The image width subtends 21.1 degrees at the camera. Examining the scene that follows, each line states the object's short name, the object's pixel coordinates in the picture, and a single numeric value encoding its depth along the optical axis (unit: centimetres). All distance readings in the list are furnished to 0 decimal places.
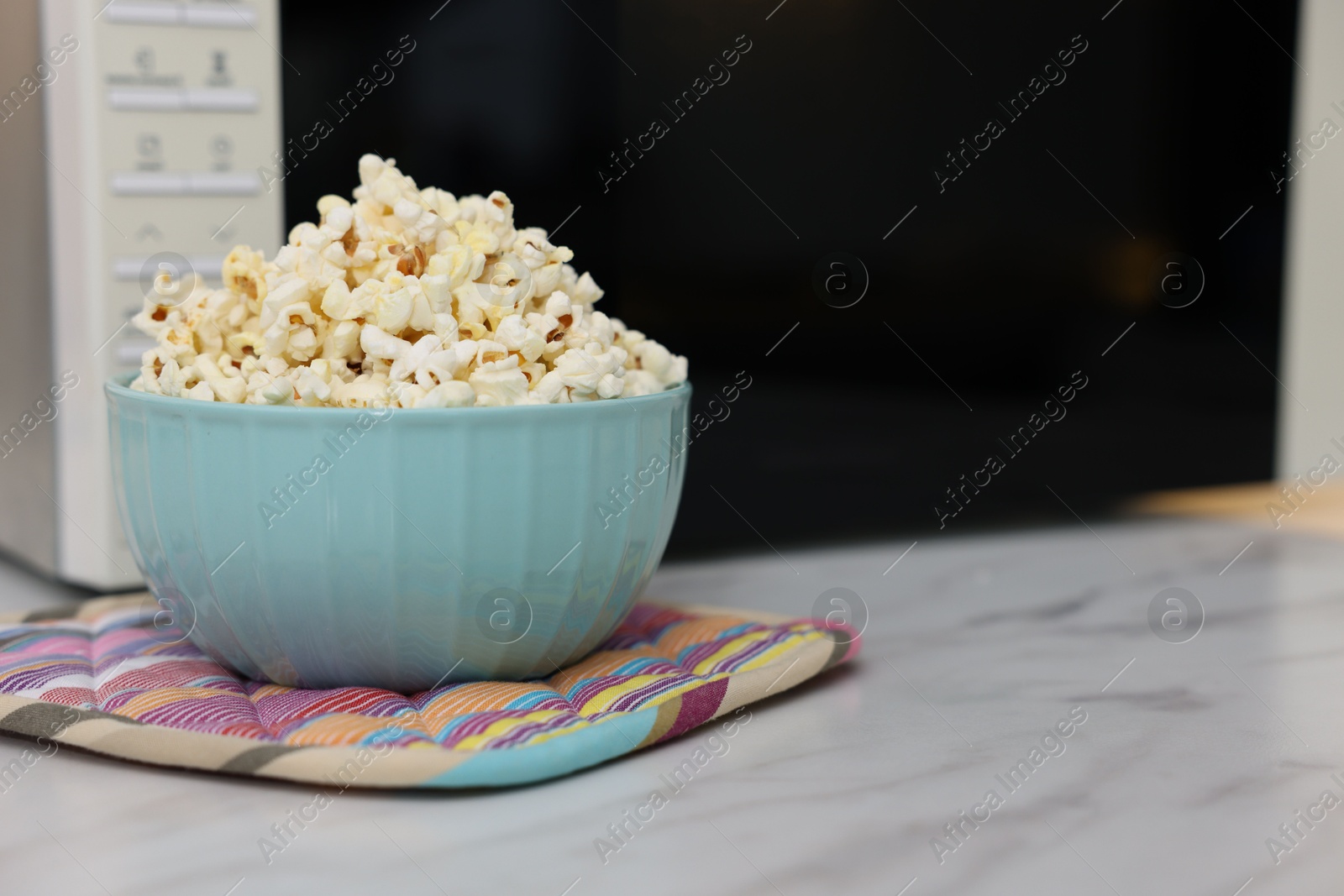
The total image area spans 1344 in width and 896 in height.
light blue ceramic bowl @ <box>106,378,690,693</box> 94
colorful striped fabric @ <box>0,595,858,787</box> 92
